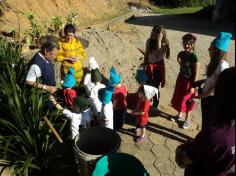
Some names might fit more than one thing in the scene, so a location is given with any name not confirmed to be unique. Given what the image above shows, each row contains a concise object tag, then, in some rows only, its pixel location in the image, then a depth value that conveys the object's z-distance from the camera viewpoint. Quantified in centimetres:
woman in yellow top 313
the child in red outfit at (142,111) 264
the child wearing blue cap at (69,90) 262
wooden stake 227
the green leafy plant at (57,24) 502
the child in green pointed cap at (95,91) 266
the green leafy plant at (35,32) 464
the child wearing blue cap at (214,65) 219
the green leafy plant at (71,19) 541
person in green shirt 280
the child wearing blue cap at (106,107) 243
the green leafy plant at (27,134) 235
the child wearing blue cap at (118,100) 266
